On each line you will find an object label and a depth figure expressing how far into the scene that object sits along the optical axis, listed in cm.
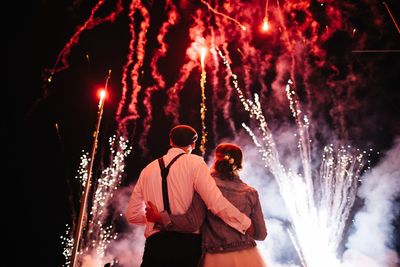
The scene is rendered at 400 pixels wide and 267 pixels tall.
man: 287
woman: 298
